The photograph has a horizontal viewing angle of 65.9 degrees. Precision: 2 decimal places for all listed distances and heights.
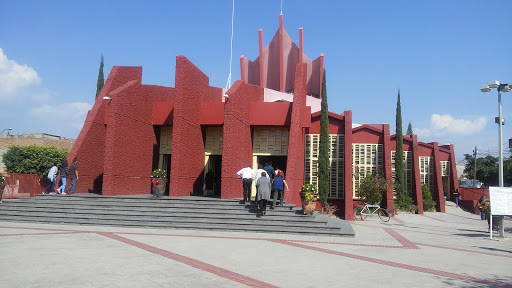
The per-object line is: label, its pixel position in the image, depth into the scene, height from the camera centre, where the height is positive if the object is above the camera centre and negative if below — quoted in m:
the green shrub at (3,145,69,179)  25.32 +1.19
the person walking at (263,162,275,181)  13.28 +0.40
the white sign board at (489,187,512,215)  11.94 -0.39
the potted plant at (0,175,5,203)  15.53 -0.27
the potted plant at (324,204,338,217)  18.80 -1.24
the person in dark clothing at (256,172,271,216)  11.61 -0.24
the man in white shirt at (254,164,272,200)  13.22 +0.29
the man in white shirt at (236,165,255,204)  12.77 +0.14
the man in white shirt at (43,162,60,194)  15.66 +0.04
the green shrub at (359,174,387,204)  18.06 -0.23
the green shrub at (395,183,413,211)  21.44 -0.91
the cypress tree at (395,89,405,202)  21.53 +0.97
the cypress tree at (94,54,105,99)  26.18 +6.57
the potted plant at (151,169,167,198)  14.51 -0.08
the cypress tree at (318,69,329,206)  19.39 +0.83
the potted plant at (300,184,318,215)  11.85 -0.49
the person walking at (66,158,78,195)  14.88 +0.15
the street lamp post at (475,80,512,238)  12.66 +2.86
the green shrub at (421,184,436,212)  22.58 -0.93
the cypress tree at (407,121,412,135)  40.66 +5.70
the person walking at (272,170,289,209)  12.22 -0.06
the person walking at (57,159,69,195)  15.02 +0.12
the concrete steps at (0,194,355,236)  11.48 -1.08
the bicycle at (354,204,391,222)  17.02 -1.20
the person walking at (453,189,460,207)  26.61 -0.61
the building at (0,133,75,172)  34.03 +3.27
